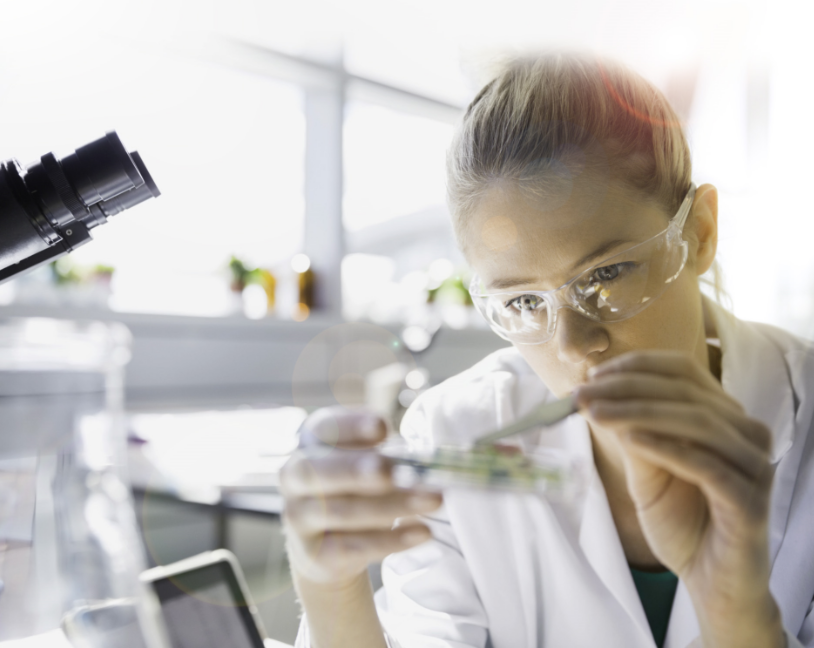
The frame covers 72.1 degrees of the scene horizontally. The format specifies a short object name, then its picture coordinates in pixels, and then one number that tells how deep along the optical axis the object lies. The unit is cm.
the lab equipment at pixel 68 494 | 31
